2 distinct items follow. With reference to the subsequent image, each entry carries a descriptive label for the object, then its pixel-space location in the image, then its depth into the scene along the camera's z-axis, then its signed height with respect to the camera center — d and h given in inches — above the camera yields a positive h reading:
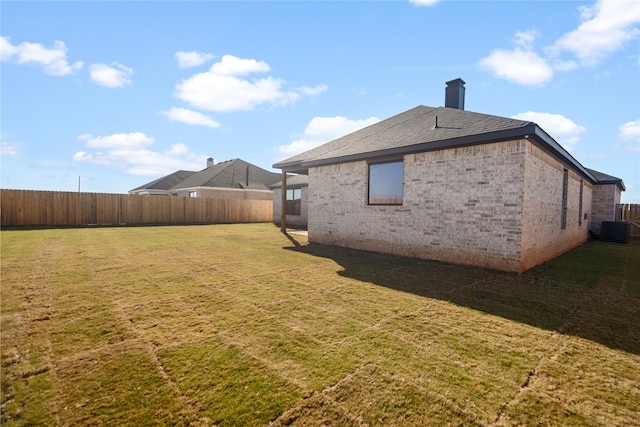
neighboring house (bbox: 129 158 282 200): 1067.9 +80.0
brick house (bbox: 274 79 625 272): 252.7 +18.6
